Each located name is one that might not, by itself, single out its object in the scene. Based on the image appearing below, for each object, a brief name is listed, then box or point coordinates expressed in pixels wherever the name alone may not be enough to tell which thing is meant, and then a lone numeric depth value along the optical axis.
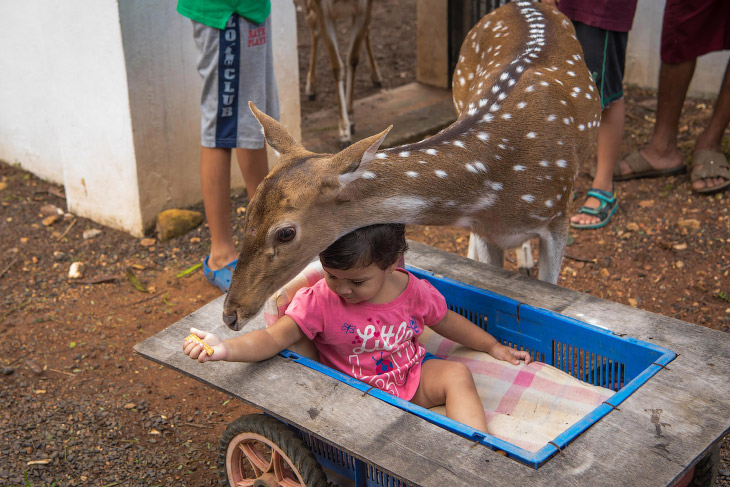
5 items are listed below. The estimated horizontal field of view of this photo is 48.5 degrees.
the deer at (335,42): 6.30
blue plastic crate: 2.31
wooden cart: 2.15
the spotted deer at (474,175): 2.45
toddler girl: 2.60
